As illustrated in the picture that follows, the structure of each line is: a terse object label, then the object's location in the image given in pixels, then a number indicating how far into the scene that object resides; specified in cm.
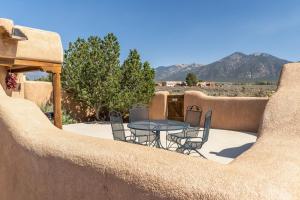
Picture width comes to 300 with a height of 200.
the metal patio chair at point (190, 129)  579
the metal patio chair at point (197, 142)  535
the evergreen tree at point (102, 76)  1112
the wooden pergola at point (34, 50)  567
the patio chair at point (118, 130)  568
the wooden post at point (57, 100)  653
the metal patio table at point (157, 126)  541
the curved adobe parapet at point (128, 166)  124
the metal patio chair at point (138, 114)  730
